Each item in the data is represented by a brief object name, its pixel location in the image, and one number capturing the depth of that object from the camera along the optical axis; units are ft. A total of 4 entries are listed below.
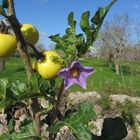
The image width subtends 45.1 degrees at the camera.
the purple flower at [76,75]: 0.56
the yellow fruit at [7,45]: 0.55
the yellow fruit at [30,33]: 0.62
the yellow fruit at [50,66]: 0.57
